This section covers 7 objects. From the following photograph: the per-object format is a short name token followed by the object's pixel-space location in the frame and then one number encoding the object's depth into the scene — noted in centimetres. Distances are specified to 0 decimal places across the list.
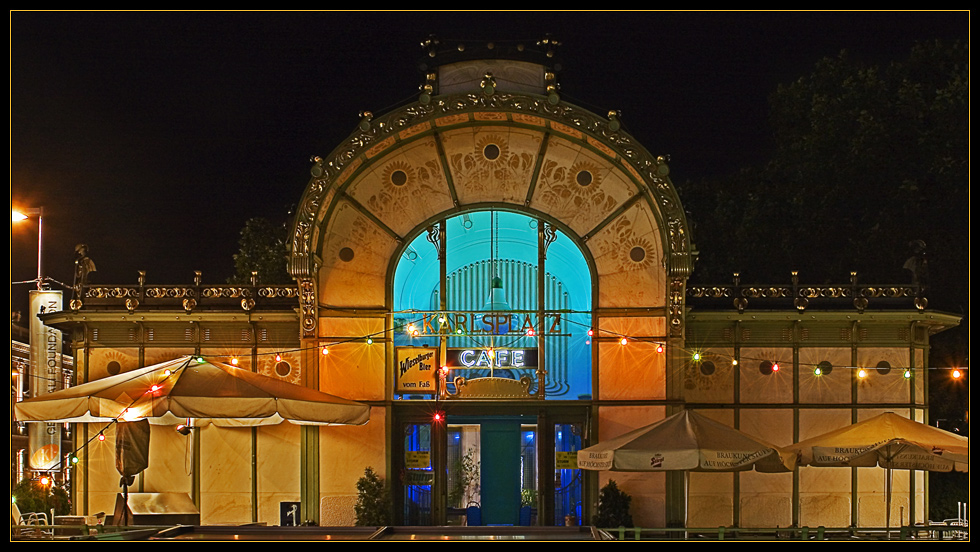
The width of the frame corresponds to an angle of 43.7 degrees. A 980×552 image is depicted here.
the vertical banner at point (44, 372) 2731
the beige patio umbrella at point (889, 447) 1720
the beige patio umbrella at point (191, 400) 1684
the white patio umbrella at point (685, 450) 1658
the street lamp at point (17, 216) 1953
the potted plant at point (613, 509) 1967
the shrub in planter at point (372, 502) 1977
